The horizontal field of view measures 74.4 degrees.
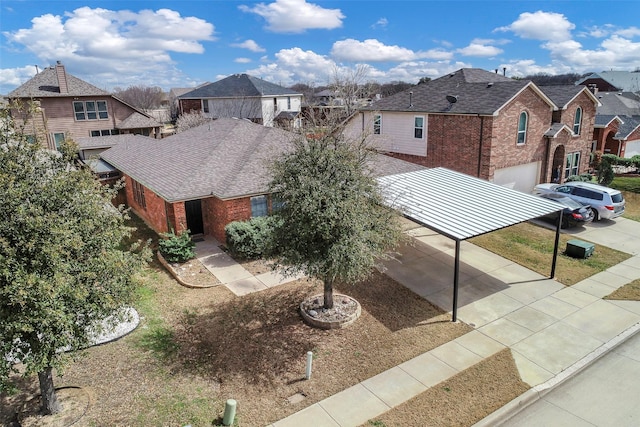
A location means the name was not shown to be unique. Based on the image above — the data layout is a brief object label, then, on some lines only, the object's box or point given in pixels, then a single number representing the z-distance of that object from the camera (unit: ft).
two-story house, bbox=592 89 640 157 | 109.60
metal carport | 40.63
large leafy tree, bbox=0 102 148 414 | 21.18
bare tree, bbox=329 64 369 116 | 88.57
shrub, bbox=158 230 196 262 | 50.47
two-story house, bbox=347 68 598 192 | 75.25
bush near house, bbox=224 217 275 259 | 51.57
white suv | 67.56
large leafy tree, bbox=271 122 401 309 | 33.78
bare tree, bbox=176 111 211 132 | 140.67
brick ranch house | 54.13
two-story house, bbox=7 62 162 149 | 126.00
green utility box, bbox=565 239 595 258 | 54.24
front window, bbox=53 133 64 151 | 127.34
